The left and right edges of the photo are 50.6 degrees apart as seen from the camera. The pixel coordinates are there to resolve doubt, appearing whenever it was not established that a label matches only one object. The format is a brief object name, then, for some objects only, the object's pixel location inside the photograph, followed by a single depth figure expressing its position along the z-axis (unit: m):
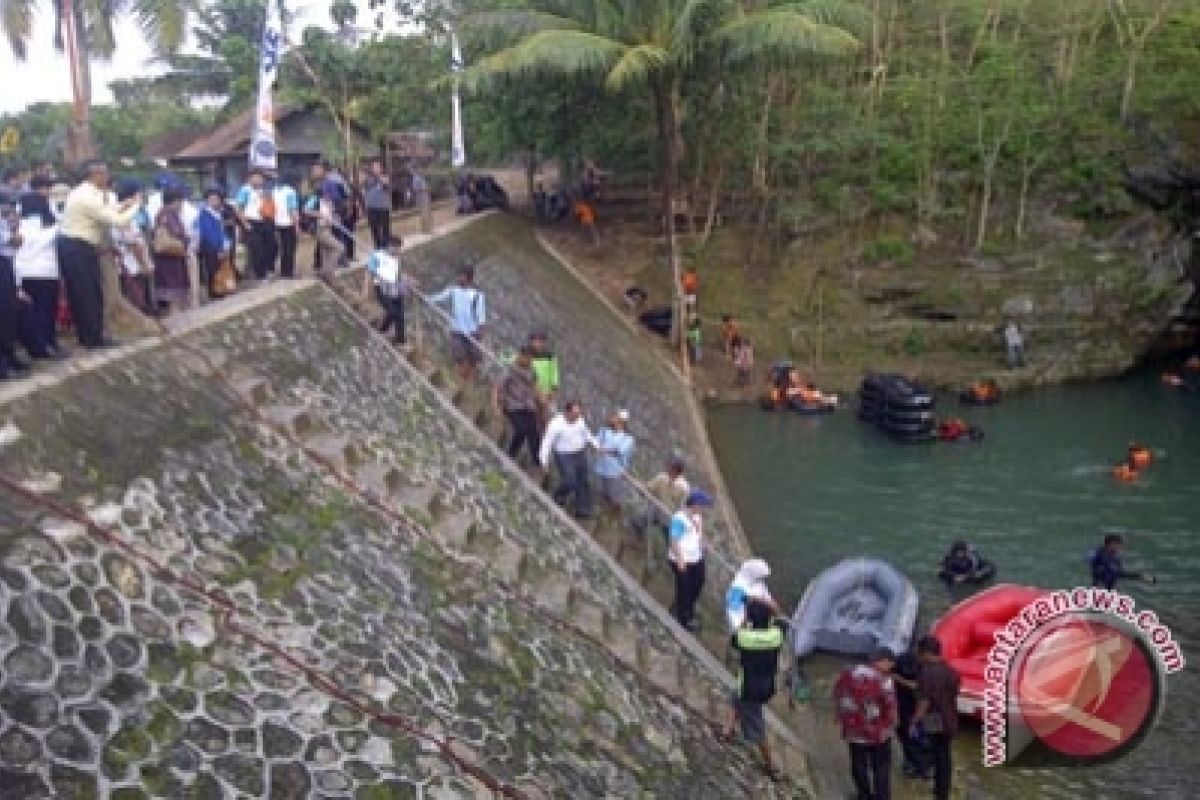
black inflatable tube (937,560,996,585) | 16.88
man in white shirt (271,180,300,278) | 15.51
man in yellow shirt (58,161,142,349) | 10.25
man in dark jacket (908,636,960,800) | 10.26
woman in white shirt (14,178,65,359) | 10.38
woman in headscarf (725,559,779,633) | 11.01
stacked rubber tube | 24.47
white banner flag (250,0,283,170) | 15.37
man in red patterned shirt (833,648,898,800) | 9.94
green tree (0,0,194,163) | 25.59
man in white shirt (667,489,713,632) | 12.20
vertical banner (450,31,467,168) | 27.38
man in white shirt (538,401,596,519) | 13.56
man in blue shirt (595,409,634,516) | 14.10
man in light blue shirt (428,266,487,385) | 16.23
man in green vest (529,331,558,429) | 14.76
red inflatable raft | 12.92
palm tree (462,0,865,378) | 23.97
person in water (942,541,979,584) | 16.84
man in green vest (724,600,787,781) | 10.25
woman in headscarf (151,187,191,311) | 12.80
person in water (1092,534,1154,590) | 15.94
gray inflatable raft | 14.30
